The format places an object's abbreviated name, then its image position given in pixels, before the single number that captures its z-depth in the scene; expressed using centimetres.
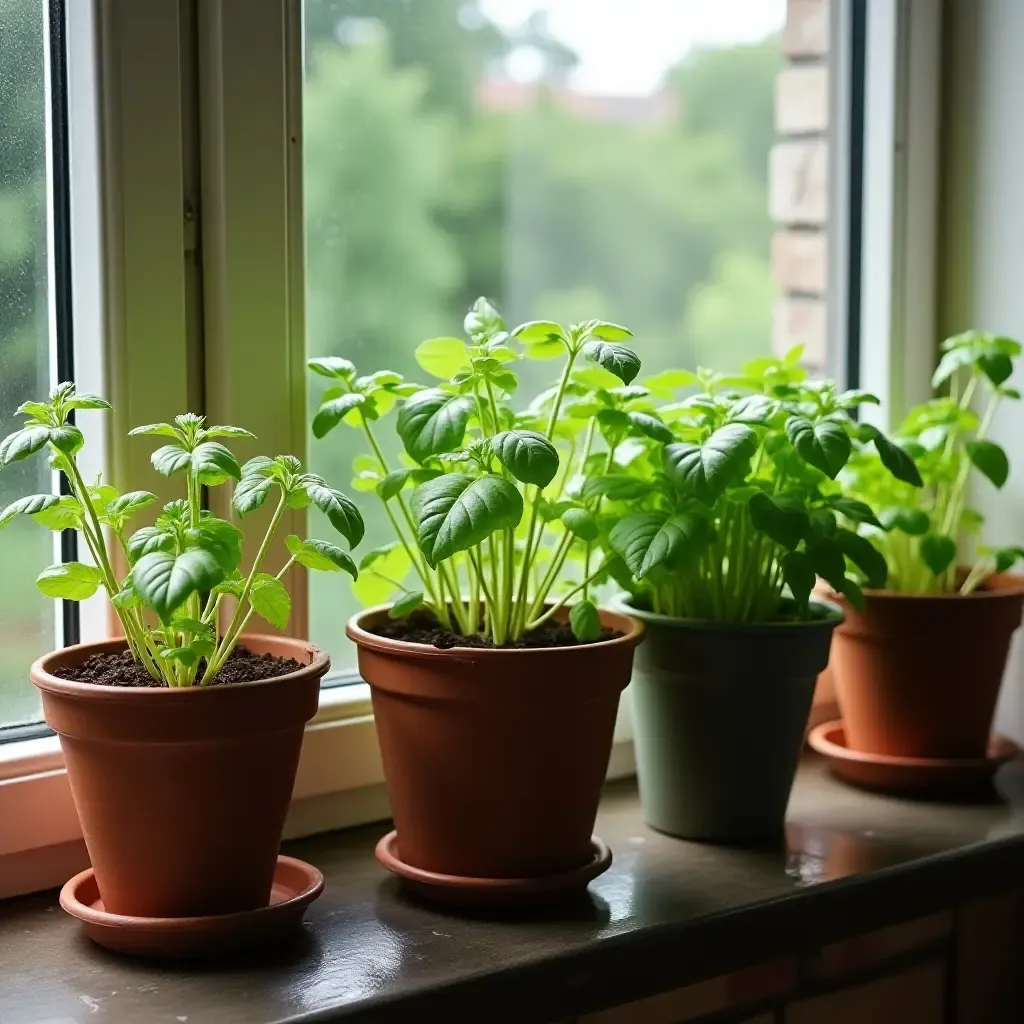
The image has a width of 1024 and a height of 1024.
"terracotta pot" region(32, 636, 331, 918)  100
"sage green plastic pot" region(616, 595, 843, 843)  130
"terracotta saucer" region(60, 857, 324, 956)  104
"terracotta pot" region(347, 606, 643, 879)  112
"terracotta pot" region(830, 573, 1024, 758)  148
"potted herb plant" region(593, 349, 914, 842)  121
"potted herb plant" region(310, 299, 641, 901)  111
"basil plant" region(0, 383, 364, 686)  95
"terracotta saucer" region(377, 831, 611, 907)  116
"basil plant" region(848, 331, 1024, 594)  147
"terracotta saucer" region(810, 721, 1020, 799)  152
